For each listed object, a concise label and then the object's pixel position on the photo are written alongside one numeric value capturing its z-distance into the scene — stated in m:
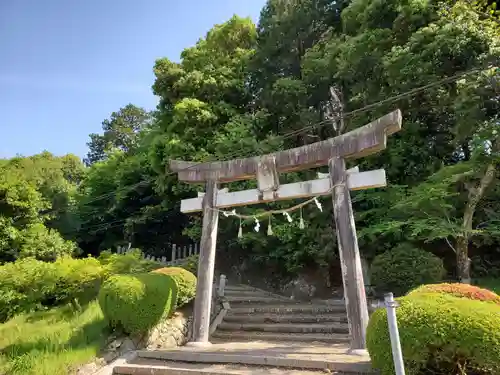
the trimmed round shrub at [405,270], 9.84
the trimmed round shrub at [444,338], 3.86
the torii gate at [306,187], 6.91
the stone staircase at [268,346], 5.70
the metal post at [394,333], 3.22
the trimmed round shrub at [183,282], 8.55
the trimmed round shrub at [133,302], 7.07
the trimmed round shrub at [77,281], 9.62
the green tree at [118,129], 41.81
